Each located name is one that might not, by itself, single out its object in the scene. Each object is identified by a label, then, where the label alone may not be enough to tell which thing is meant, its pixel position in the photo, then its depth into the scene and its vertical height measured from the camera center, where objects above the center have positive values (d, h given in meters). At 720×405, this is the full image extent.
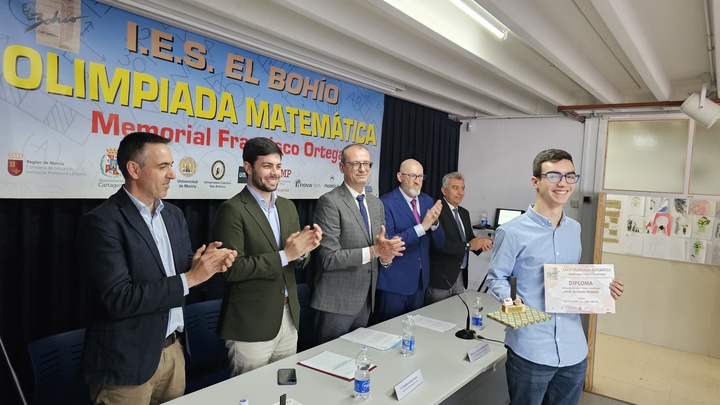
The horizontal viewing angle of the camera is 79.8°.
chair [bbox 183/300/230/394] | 2.61 -0.99
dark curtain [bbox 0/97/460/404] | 2.45 -0.64
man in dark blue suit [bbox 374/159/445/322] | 2.95 -0.37
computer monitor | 5.88 -0.25
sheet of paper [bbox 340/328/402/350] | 2.25 -0.81
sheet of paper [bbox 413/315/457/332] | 2.58 -0.81
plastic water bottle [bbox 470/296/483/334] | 2.68 -0.78
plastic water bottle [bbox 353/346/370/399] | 1.69 -0.77
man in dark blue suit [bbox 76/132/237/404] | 1.59 -0.40
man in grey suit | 2.42 -0.36
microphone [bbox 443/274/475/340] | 2.45 -0.80
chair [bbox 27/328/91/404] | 1.92 -0.92
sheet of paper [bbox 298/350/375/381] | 1.89 -0.82
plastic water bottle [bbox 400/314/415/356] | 2.15 -0.77
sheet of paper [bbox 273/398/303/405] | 1.64 -0.83
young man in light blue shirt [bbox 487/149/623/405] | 1.76 -0.37
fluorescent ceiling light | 2.63 +1.15
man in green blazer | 2.03 -0.39
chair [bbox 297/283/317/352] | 3.13 -1.00
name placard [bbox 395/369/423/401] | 1.72 -0.80
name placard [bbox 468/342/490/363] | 2.13 -0.80
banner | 2.29 +0.50
